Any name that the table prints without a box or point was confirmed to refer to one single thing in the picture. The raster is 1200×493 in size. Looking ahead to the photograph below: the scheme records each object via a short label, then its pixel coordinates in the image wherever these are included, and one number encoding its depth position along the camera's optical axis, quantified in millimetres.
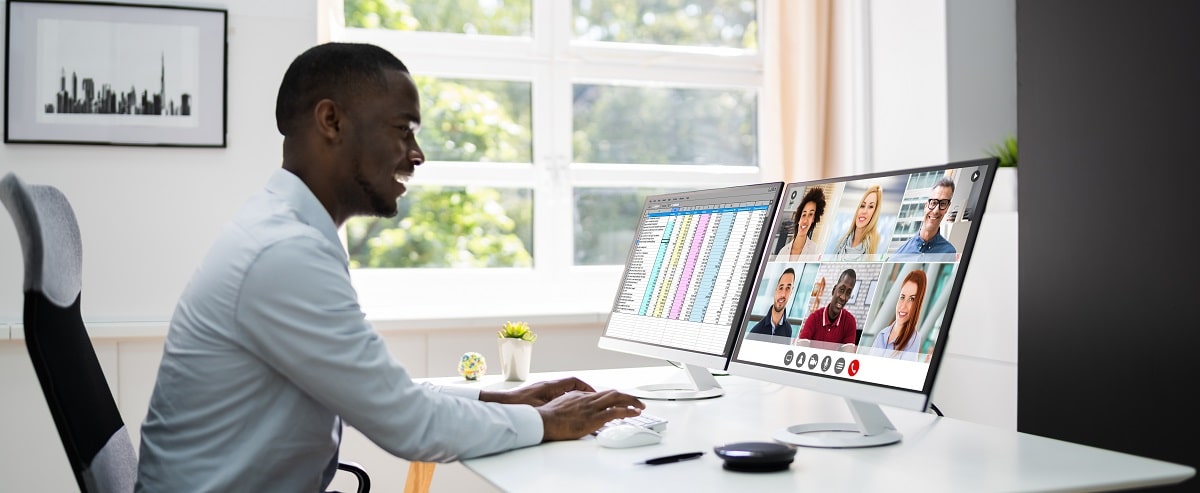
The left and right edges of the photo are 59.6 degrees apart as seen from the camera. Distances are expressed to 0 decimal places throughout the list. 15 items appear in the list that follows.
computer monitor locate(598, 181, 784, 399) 1909
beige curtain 3836
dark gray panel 1630
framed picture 3041
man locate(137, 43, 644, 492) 1393
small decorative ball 2398
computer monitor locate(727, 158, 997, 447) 1441
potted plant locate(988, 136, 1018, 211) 3047
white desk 1302
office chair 1243
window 3652
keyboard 1663
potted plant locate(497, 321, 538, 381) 2412
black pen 1437
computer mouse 1529
